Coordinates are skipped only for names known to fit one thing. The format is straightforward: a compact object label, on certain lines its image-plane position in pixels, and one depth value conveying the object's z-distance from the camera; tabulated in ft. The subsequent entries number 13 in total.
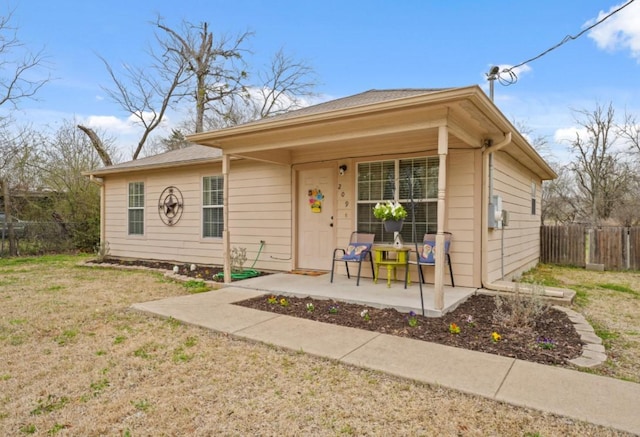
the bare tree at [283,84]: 56.08
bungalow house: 14.17
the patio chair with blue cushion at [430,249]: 16.52
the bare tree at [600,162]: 49.98
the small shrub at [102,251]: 28.99
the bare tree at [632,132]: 48.08
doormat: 20.77
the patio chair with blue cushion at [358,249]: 17.31
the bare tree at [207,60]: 52.60
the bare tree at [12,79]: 35.55
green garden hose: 20.10
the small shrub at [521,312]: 11.90
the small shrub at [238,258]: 21.38
